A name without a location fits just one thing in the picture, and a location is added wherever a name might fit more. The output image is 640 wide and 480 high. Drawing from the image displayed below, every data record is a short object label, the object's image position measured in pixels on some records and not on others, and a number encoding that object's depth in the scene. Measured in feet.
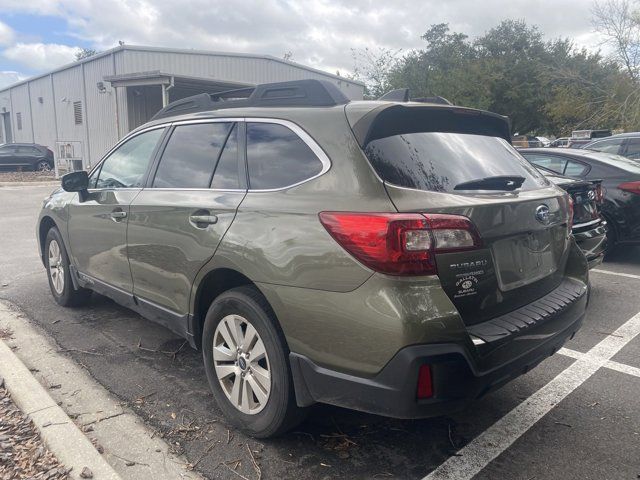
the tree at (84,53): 223.10
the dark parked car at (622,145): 30.99
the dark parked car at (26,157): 85.46
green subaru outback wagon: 7.45
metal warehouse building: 72.93
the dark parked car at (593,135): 45.55
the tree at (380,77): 137.53
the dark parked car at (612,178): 21.62
